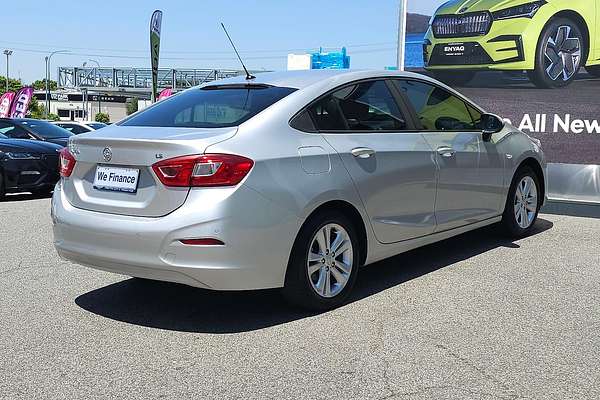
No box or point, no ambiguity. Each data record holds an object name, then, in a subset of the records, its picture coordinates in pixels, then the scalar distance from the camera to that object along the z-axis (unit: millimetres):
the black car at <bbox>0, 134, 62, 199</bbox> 9891
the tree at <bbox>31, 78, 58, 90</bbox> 136188
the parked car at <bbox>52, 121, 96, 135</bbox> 17281
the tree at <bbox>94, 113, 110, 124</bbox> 85638
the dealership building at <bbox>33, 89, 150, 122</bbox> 109500
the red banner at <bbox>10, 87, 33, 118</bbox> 30297
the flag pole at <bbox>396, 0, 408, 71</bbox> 9820
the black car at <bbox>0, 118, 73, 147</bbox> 11922
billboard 8422
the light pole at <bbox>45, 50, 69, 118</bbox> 82500
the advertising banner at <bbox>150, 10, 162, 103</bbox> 20752
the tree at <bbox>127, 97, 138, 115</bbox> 102844
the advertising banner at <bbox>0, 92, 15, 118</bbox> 32456
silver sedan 3695
